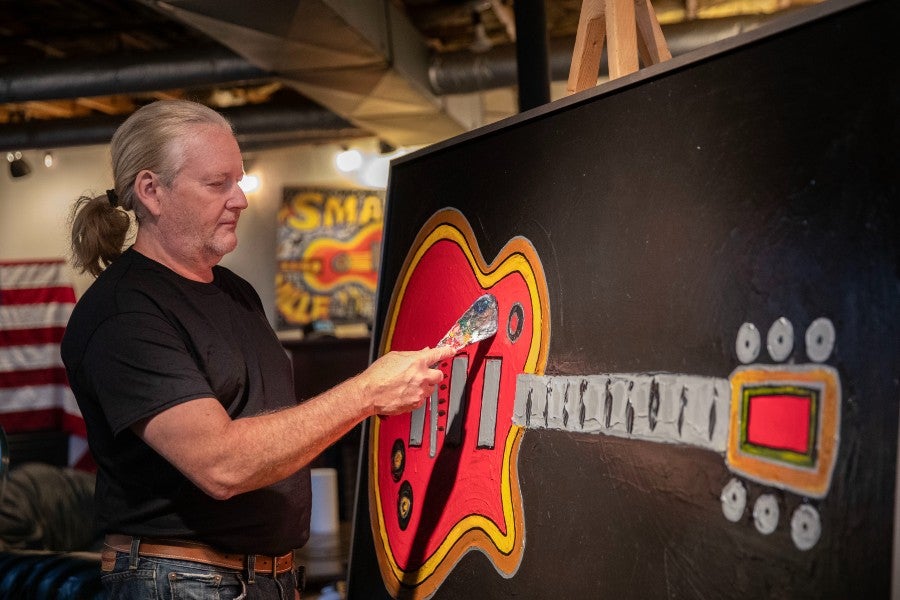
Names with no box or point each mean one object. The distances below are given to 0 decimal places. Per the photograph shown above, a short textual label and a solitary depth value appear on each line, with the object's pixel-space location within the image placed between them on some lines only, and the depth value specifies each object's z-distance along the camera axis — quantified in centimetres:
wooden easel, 142
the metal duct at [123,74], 507
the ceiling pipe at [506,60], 473
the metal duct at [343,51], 372
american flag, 579
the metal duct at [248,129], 622
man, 132
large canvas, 89
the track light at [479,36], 527
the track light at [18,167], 663
